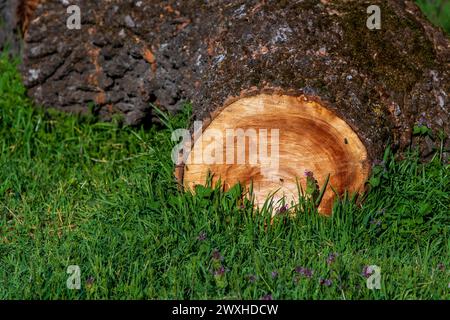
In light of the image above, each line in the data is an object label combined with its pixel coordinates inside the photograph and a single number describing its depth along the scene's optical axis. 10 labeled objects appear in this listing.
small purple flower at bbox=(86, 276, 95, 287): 4.04
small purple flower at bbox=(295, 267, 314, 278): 4.05
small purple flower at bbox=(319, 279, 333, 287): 3.99
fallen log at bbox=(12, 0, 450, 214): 4.48
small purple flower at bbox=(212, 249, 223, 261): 4.19
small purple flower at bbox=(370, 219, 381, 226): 4.51
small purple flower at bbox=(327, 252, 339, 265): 4.16
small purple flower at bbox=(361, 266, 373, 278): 4.05
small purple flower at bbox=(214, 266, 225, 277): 4.05
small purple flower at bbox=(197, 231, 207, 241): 4.38
